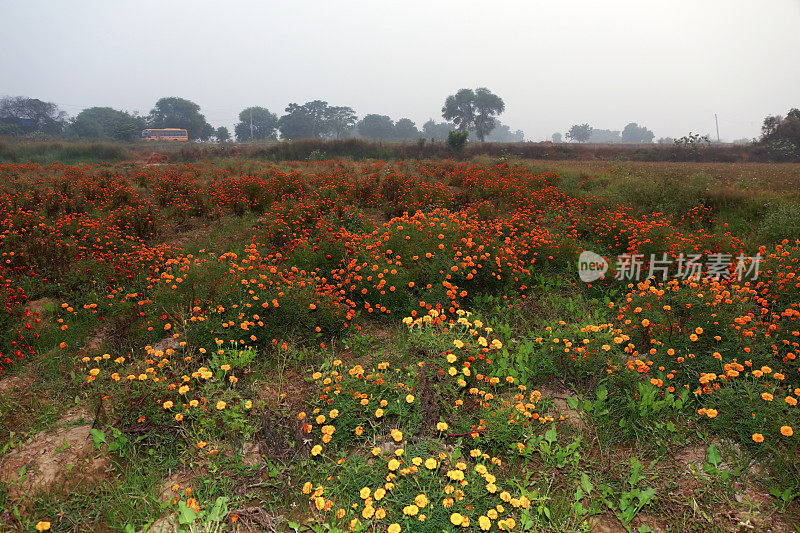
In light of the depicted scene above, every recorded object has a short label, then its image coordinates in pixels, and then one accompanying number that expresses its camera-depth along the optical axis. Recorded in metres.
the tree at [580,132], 116.38
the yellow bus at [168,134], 67.48
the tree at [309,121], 81.19
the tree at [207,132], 79.38
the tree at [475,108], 71.50
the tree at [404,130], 103.69
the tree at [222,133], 83.00
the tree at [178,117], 78.31
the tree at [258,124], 88.00
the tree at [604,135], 184.12
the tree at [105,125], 52.66
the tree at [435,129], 121.91
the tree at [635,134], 143.25
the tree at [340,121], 84.94
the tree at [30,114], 62.50
